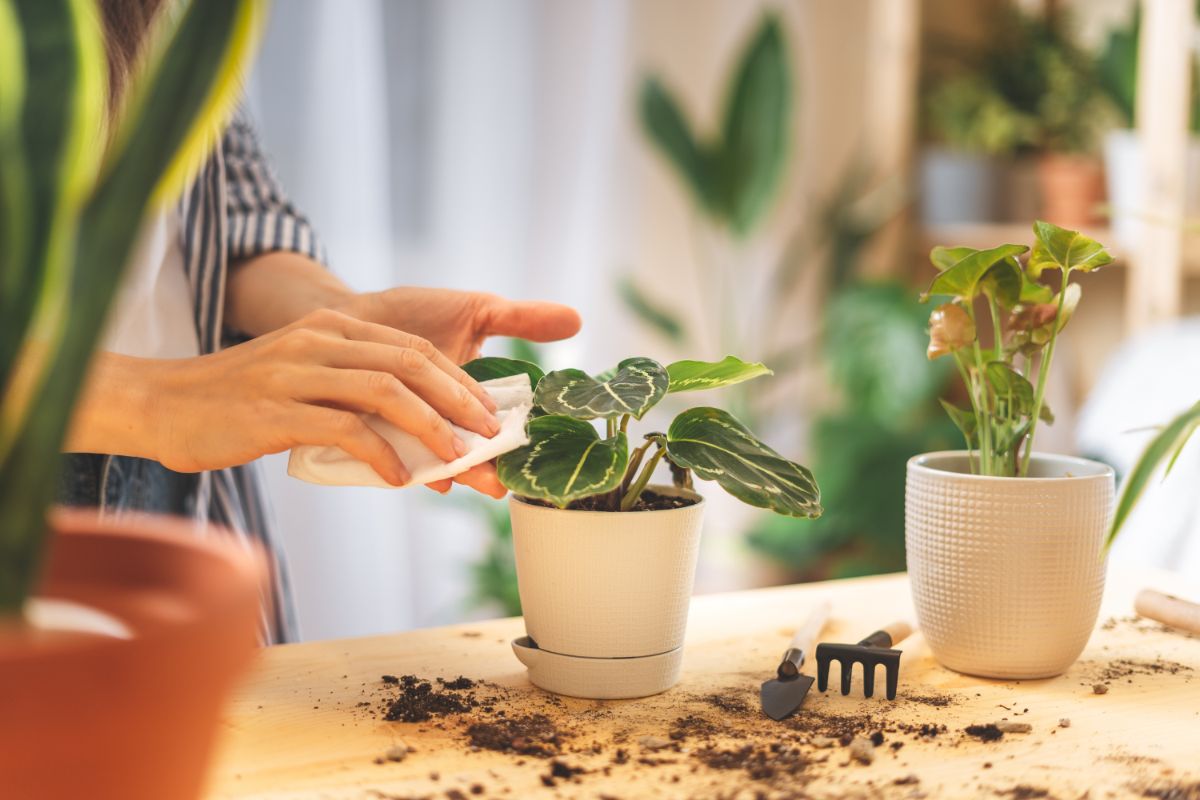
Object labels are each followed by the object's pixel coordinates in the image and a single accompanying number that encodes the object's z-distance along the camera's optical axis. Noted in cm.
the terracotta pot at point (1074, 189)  260
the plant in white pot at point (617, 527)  75
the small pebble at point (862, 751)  68
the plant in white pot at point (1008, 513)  79
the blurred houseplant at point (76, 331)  35
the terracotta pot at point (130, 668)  36
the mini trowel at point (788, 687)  75
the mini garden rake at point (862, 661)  79
